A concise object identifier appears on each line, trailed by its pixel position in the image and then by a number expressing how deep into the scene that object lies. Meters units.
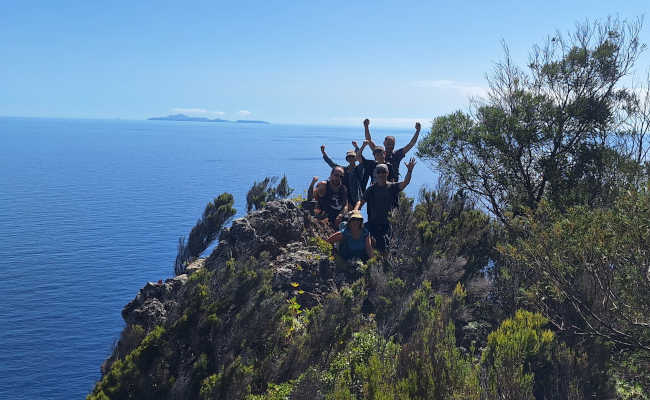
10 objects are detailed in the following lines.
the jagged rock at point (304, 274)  9.75
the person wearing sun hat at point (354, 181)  13.05
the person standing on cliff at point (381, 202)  11.11
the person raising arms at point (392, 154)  13.13
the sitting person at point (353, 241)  10.23
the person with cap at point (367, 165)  12.95
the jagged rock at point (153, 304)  8.17
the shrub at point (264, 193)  21.06
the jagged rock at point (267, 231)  10.10
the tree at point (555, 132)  16.61
